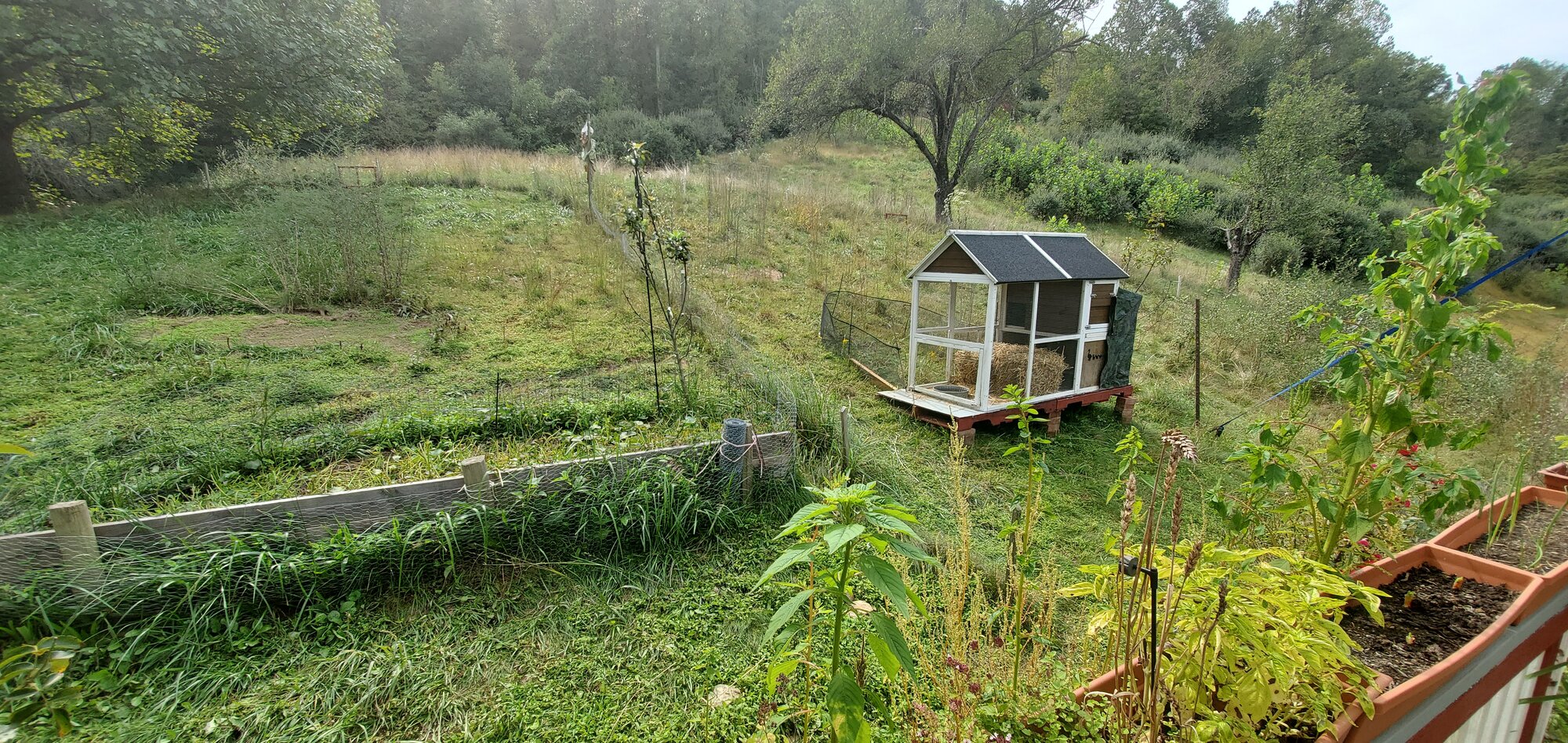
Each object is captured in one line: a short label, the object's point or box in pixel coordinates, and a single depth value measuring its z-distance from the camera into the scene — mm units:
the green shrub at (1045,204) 19156
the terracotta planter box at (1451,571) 1095
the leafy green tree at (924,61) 12680
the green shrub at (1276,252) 14102
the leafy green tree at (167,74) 8273
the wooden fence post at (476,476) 2867
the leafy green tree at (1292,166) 11578
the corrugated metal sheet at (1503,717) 1364
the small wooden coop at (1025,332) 5207
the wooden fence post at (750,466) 3465
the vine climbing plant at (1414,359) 1334
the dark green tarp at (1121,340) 5754
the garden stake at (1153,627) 918
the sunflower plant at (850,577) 980
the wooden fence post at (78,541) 2340
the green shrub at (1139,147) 24984
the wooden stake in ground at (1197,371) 5798
